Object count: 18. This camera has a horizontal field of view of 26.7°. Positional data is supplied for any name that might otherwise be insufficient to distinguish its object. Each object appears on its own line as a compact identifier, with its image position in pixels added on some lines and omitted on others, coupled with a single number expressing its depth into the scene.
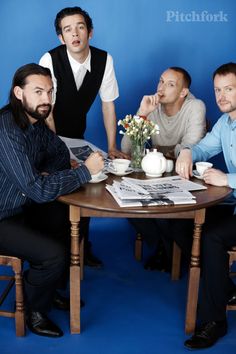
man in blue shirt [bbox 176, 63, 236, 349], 2.18
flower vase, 2.46
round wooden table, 1.97
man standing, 2.74
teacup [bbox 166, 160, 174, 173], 2.46
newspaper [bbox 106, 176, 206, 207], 2.00
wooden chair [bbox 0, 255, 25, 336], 2.15
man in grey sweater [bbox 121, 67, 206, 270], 2.84
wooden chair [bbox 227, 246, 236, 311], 2.21
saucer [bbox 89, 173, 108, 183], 2.24
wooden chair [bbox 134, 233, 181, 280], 2.81
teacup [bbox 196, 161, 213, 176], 2.36
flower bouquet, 2.39
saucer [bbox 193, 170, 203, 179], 2.38
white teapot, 2.33
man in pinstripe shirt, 2.09
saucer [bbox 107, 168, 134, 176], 2.39
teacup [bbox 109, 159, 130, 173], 2.37
